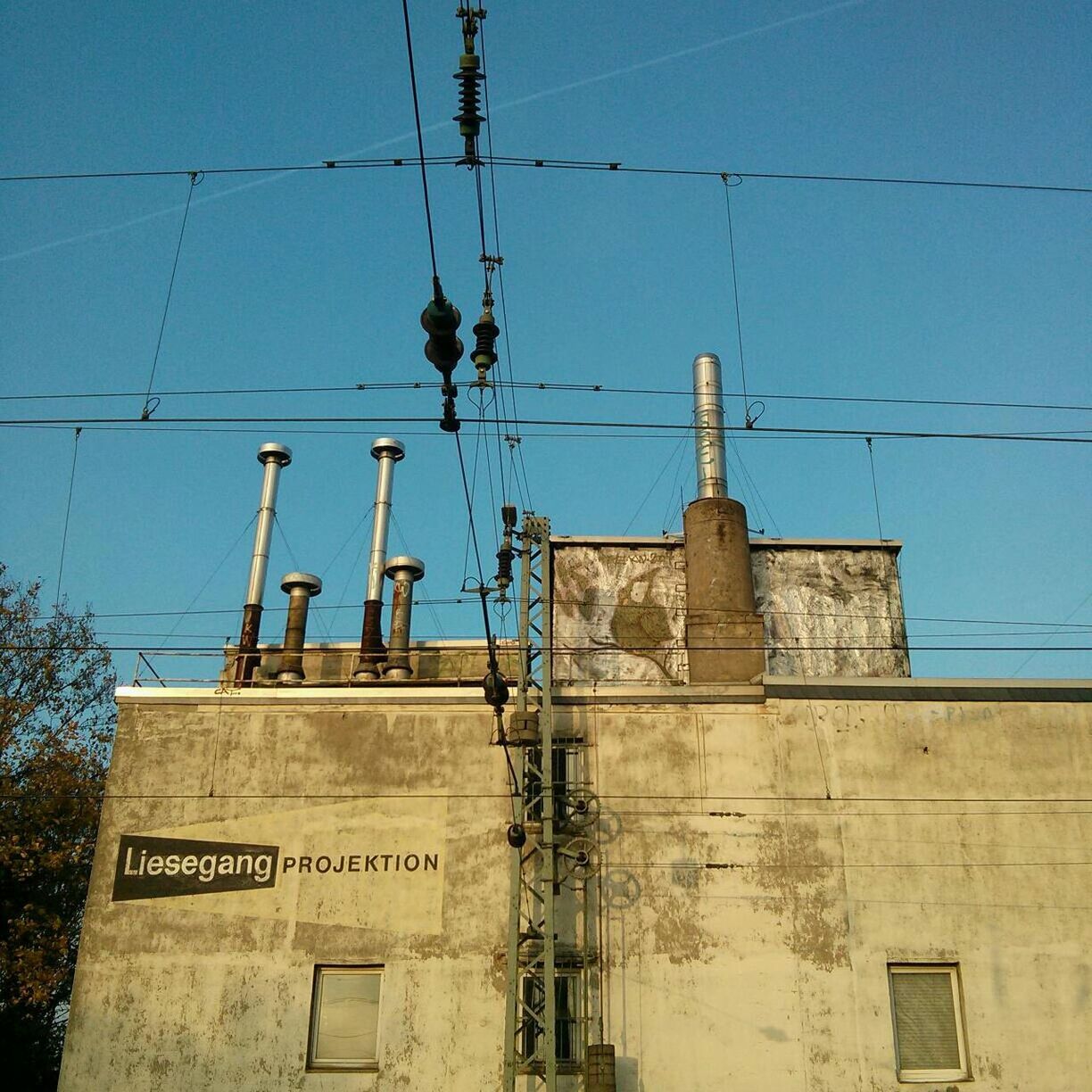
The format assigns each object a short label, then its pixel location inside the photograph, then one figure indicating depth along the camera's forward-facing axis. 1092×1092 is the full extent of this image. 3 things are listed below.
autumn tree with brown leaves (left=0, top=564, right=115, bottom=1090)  28.38
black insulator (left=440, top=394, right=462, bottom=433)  10.58
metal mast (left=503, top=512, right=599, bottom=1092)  17.53
